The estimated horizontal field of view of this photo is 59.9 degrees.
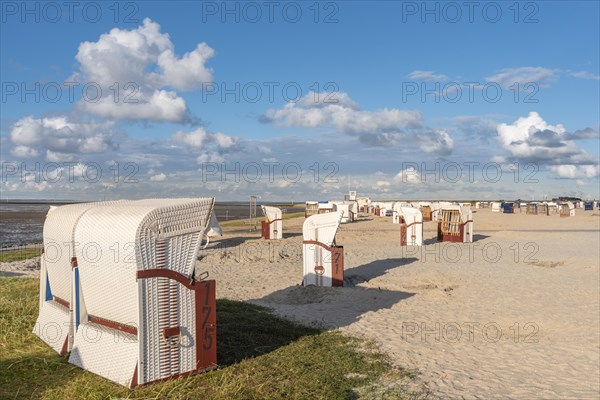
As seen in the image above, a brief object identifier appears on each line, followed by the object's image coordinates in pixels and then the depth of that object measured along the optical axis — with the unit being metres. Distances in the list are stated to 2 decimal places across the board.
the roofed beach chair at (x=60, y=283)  7.55
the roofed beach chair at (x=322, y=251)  14.23
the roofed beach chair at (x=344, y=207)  44.12
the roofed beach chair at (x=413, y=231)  27.17
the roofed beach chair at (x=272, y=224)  30.33
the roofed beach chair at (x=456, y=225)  28.94
